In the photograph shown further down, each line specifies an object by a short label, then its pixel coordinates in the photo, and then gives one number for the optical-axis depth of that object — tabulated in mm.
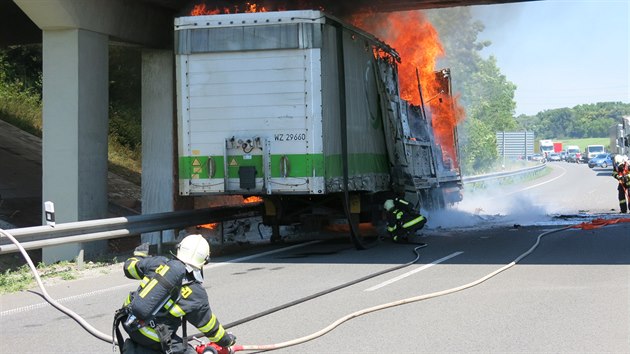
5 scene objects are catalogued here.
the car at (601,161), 63938
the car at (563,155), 100900
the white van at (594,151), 73156
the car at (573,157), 91812
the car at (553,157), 107375
